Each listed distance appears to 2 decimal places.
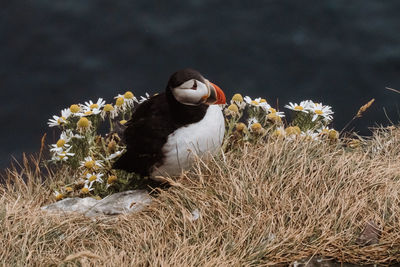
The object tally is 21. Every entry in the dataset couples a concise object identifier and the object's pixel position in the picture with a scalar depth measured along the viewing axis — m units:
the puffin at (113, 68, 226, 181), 9.40
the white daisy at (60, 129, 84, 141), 10.95
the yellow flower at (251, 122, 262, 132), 10.77
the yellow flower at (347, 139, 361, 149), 11.55
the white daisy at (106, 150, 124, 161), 10.76
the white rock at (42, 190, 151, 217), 10.00
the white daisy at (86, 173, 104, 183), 10.63
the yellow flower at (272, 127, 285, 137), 10.76
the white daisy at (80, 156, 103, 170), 10.61
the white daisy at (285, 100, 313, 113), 11.09
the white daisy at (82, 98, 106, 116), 10.91
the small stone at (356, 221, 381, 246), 8.88
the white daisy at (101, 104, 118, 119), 11.31
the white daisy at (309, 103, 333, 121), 11.15
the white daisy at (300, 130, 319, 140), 10.69
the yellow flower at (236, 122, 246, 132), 10.92
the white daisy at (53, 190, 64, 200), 10.80
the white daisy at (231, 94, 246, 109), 11.30
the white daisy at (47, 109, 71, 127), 11.03
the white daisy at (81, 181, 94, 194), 10.50
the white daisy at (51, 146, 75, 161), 10.76
